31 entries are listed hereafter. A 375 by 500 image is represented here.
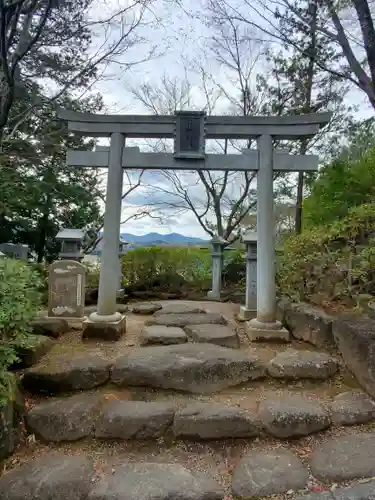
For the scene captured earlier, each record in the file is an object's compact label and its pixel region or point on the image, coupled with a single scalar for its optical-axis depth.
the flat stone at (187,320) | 4.47
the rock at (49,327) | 3.85
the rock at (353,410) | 2.50
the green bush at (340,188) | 6.62
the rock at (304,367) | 3.01
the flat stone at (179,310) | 5.31
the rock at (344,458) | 2.03
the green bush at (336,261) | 3.69
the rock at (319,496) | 1.88
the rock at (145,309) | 5.75
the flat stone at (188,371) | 2.85
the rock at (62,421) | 2.35
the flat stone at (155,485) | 1.89
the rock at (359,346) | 2.73
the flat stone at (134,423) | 2.35
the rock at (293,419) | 2.38
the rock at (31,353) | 2.84
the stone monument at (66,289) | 4.57
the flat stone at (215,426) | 2.35
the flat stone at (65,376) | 2.75
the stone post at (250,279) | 5.20
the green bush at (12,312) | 2.12
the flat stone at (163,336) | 3.67
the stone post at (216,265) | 8.28
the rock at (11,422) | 2.17
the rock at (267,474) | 1.96
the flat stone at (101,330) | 3.88
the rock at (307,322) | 3.49
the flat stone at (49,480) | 1.91
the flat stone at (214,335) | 3.67
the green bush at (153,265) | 8.57
